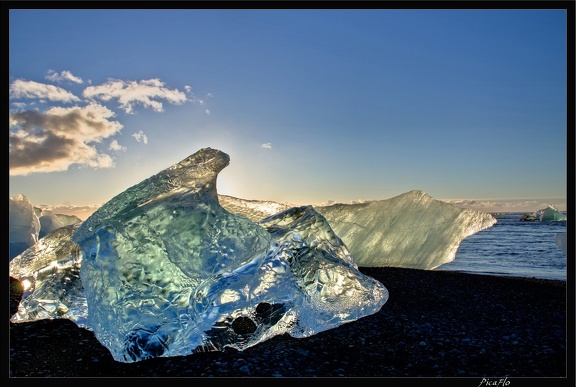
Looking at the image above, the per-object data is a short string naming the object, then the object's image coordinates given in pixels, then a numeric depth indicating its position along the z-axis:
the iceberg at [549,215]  20.61
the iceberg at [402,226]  9.07
